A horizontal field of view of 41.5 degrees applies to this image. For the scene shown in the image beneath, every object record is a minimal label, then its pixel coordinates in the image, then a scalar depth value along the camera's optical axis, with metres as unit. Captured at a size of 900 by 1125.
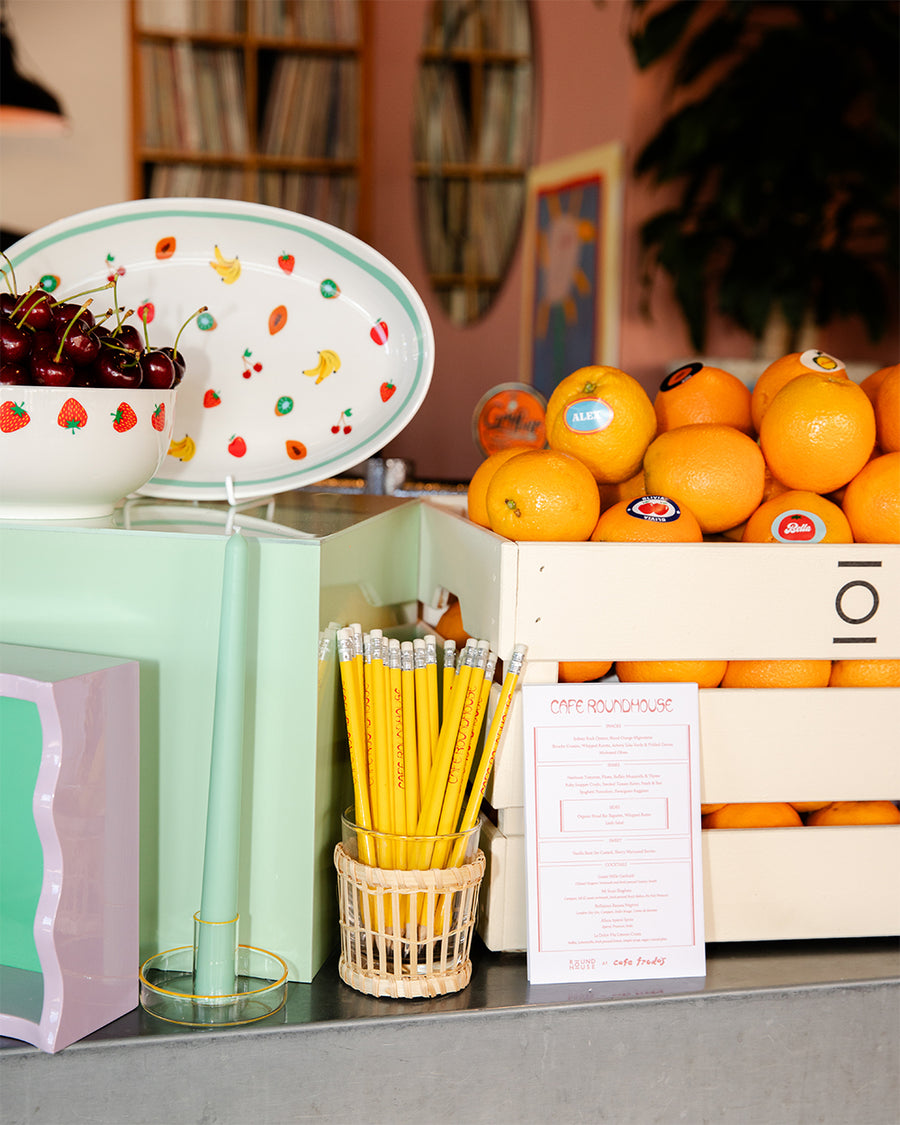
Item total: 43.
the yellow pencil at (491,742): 0.85
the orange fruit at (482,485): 1.00
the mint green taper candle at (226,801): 0.81
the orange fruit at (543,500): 0.88
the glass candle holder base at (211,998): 0.82
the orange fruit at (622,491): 1.03
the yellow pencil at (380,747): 0.86
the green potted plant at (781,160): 2.70
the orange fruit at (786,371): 1.02
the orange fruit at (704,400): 1.05
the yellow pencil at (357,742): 0.85
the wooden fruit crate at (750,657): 0.87
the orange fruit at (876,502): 0.94
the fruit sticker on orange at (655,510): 0.90
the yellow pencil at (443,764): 0.85
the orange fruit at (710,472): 0.93
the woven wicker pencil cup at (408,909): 0.83
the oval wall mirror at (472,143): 3.92
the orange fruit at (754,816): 0.93
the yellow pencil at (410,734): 0.86
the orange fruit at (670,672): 0.89
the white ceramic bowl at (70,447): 0.87
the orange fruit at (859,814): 0.94
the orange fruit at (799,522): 0.93
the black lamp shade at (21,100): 3.95
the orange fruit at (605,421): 0.97
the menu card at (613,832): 0.86
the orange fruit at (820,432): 0.93
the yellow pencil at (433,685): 0.88
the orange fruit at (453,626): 1.04
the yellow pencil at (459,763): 0.85
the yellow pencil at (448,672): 0.87
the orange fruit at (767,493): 1.00
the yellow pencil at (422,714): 0.87
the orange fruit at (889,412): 0.98
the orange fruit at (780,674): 0.91
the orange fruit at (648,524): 0.89
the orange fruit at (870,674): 0.92
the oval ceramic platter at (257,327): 1.07
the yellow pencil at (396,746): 0.86
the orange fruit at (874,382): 1.03
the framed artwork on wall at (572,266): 3.11
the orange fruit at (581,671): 0.91
